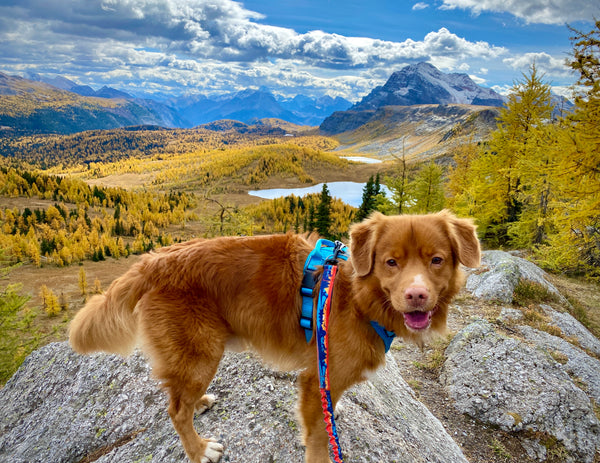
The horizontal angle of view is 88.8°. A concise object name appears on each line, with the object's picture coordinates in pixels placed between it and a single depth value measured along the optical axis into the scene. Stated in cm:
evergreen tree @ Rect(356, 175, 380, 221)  4668
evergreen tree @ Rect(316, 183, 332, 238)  4535
